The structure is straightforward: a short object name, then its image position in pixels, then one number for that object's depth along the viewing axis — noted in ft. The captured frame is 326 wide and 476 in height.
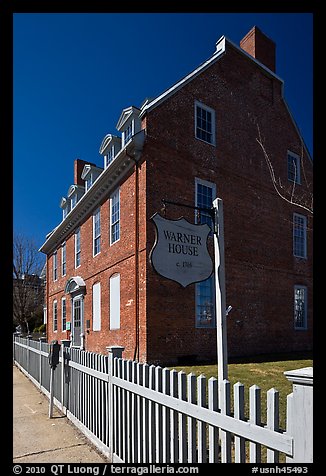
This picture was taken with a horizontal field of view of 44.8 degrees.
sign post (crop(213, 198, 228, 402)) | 16.00
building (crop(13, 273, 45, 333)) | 116.57
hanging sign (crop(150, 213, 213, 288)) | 16.47
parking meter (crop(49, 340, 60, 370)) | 25.91
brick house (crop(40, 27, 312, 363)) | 43.68
